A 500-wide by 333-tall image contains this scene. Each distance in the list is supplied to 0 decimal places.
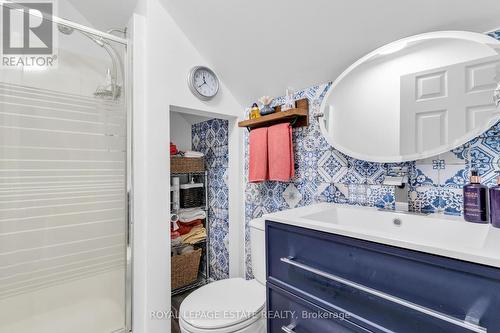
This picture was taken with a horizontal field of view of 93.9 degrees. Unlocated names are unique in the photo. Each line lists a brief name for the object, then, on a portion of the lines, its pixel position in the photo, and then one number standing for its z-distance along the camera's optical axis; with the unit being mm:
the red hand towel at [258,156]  1562
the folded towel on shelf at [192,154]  2086
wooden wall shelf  1418
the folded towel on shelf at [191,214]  2074
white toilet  1154
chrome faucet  1045
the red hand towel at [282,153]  1447
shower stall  1100
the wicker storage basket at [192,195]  2086
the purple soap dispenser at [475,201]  833
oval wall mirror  887
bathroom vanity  589
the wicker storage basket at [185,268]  1972
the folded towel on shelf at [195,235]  2078
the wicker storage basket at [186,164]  1954
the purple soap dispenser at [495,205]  769
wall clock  1573
